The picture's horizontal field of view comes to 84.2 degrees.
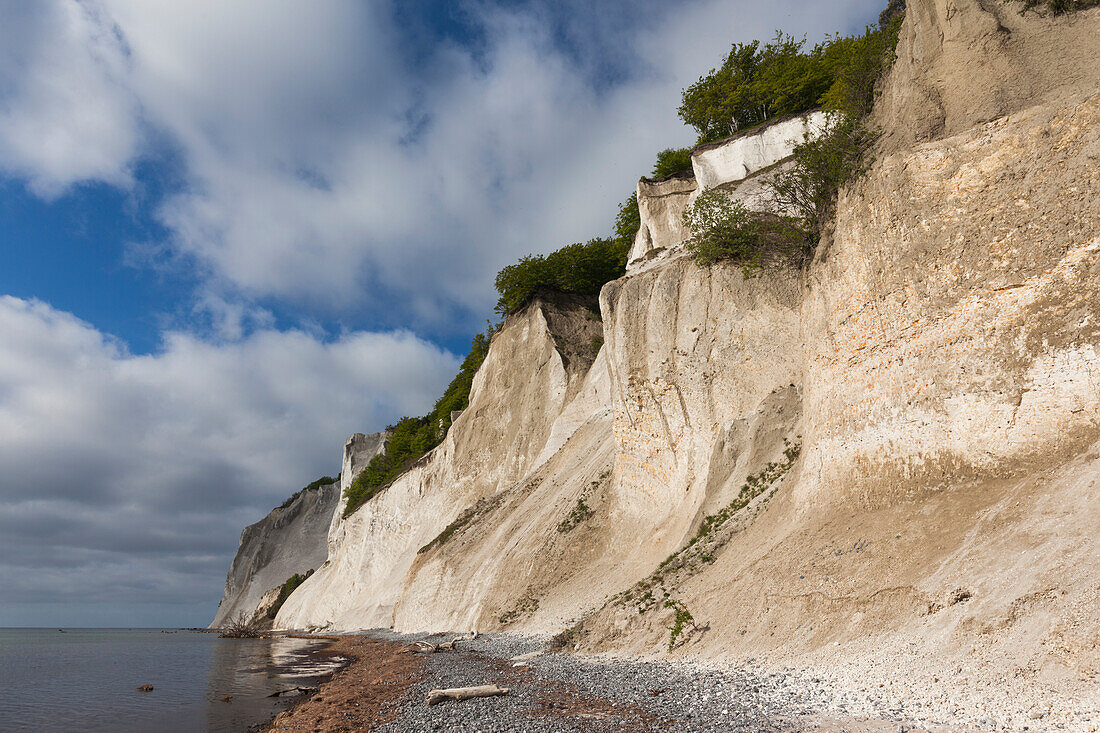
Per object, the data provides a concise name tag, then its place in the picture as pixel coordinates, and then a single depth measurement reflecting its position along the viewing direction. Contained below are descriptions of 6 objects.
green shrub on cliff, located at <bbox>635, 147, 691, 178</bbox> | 34.08
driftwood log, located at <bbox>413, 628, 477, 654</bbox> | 17.70
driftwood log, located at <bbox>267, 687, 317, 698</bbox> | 14.72
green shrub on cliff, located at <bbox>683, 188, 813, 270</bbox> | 17.30
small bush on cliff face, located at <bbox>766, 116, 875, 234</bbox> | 13.62
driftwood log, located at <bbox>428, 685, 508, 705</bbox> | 9.68
